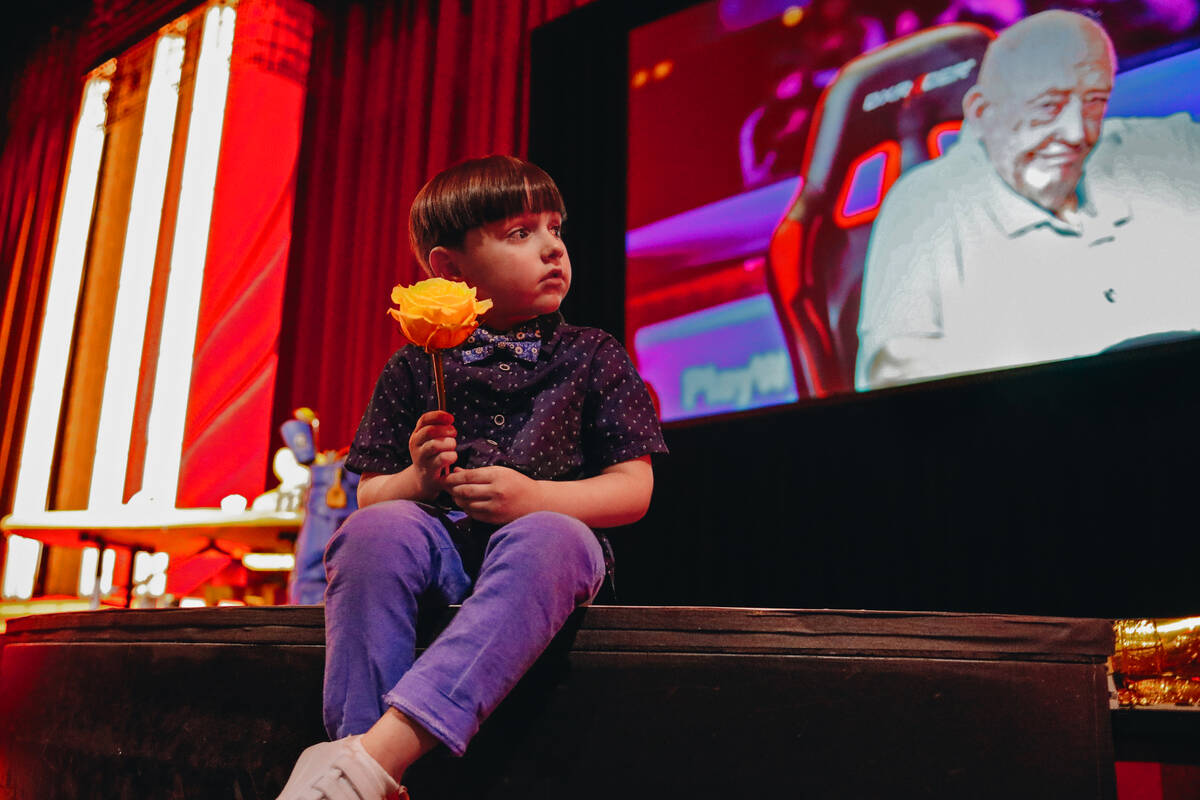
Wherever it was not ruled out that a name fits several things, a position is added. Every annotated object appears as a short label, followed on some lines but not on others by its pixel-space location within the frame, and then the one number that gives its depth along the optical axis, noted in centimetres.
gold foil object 180
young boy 88
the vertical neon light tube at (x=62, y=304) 457
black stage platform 84
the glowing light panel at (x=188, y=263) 415
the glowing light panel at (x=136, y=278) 436
